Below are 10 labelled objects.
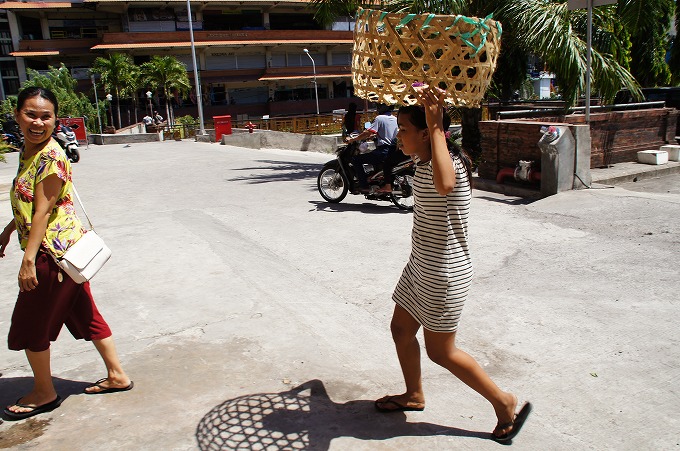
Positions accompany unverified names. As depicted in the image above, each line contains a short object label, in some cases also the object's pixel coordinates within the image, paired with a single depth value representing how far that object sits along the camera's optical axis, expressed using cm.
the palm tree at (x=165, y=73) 4078
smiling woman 328
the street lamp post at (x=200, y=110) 2944
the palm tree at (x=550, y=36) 1091
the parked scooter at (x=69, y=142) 1859
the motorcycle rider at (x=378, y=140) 901
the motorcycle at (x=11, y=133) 2736
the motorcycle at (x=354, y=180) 901
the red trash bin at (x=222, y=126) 2711
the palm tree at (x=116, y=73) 4128
